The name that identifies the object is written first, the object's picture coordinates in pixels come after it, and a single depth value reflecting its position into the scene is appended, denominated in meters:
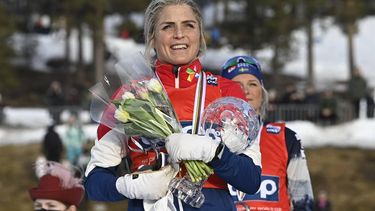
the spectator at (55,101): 25.80
